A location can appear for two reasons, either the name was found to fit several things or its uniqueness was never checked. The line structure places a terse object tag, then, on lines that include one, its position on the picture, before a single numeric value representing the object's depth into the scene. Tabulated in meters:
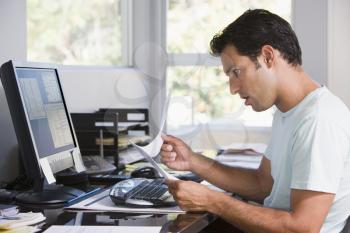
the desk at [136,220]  1.70
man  1.69
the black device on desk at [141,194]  1.86
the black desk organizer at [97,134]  2.52
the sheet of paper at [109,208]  1.83
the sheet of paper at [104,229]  1.63
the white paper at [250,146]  2.88
